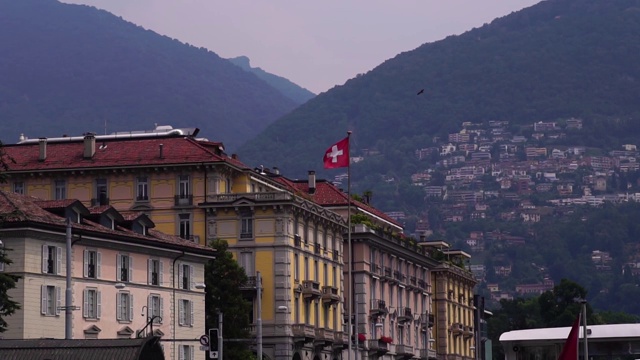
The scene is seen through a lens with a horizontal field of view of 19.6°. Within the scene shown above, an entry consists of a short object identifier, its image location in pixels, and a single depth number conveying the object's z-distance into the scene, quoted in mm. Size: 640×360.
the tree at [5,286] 70125
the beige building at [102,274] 102062
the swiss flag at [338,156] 108000
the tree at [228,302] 123875
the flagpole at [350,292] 108075
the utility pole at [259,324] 100750
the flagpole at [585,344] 61175
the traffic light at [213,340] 90375
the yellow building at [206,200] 138000
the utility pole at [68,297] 74262
